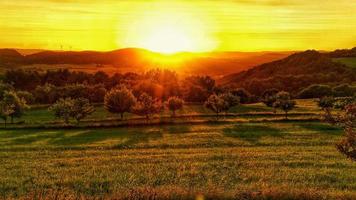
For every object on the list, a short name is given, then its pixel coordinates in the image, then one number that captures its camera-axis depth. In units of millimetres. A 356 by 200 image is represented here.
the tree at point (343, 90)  131438
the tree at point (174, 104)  95125
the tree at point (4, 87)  142825
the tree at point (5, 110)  83700
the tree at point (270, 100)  99681
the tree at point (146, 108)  84438
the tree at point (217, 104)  88875
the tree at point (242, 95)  144500
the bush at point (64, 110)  82375
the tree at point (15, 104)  90062
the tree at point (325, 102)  86562
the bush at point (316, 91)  139075
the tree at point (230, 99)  96312
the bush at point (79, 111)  80688
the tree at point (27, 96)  130375
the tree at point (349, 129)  17692
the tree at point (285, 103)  85250
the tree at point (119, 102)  90125
